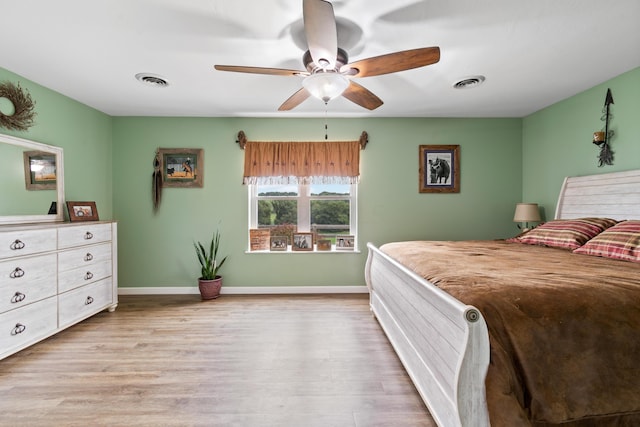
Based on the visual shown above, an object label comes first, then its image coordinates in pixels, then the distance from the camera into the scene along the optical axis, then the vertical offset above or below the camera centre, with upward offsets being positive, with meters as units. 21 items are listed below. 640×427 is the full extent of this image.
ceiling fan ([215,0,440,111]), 1.49 +0.93
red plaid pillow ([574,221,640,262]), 1.96 -0.23
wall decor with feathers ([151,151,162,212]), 3.78 +0.40
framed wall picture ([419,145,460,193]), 3.88 +0.57
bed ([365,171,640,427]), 1.10 -0.54
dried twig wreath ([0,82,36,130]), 2.52 +0.97
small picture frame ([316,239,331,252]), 3.94 -0.45
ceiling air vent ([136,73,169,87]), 2.61 +1.23
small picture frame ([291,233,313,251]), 3.92 -0.39
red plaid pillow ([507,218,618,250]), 2.43 -0.18
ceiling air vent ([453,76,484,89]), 2.68 +1.22
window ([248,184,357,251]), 4.00 +0.05
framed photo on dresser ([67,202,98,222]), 3.04 +0.03
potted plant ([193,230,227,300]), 3.61 -0.70
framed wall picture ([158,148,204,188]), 3.82 +0.59
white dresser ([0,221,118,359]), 2.18 -0.55
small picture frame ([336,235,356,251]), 3.94 -0.41
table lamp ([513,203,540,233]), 3.32 -0.02
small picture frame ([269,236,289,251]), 3.92 -0.41
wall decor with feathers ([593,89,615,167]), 2.75 +0.71
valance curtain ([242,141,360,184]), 3.81 +0.70
